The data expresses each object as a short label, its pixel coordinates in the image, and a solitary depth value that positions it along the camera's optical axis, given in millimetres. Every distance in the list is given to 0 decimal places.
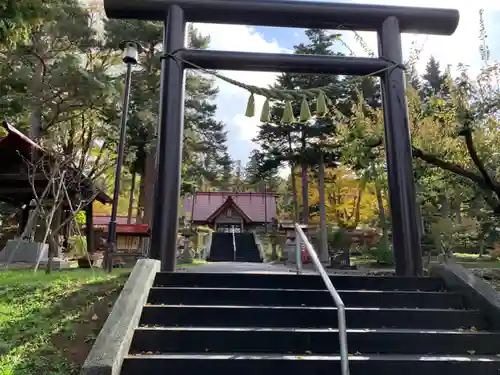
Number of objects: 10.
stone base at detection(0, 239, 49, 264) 11508
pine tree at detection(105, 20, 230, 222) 16844
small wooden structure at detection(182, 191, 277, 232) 30031
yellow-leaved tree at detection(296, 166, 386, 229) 24297
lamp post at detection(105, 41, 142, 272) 8000
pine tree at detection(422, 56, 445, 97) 34156
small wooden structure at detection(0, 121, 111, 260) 11912
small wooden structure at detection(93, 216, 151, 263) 12286
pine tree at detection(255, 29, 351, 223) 20325
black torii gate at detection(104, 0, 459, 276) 5387
